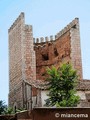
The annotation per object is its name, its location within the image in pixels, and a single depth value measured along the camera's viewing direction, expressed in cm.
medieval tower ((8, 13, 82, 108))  3569
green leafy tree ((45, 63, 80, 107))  2838
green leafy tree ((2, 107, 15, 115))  3144
